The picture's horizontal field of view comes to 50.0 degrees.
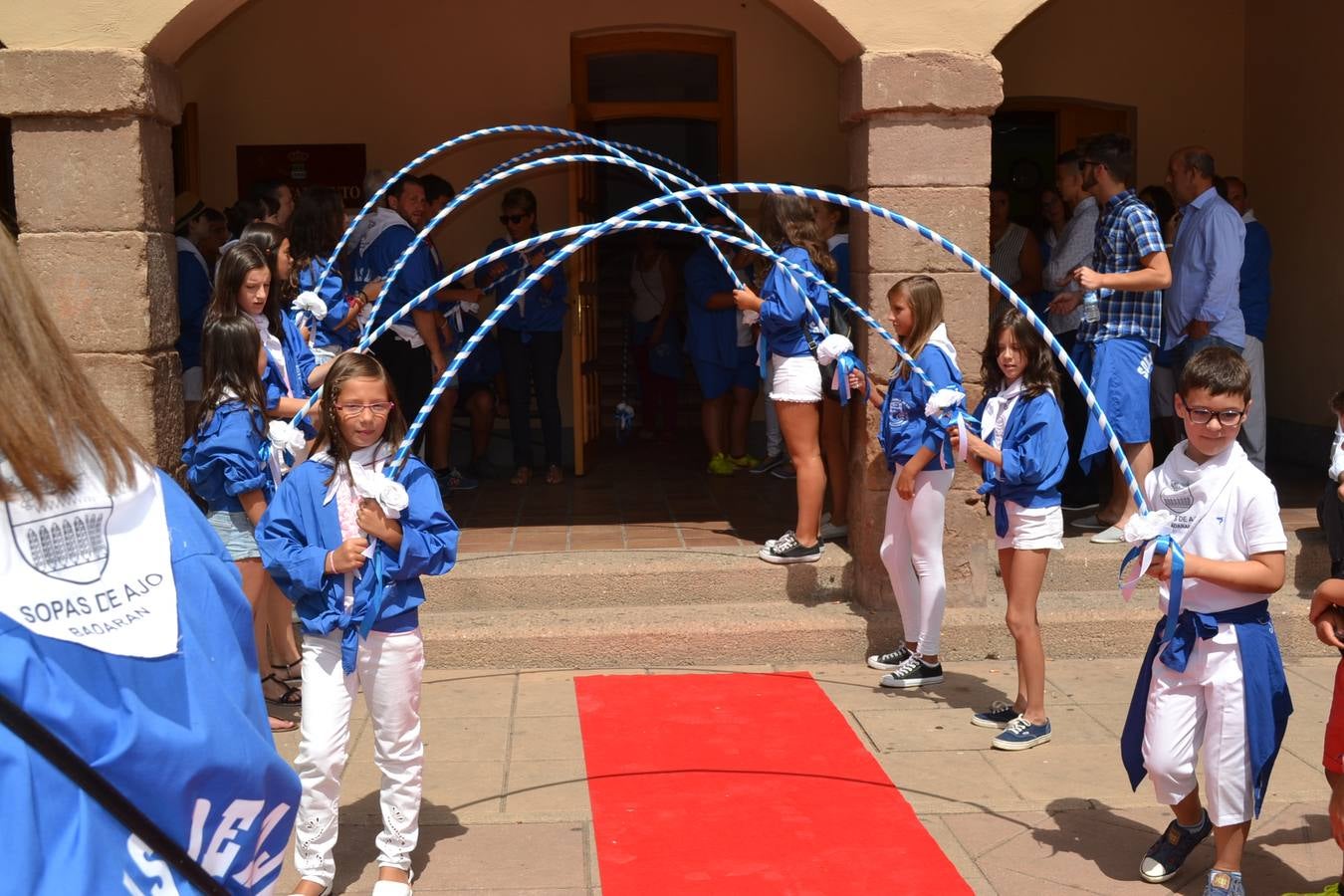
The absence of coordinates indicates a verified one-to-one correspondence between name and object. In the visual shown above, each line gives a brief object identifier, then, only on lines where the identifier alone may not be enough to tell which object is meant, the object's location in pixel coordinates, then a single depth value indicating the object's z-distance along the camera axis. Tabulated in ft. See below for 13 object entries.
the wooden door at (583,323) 31.76
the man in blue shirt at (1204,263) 24.49
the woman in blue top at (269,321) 18.98
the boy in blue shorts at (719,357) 32.89
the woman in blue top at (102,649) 5.32
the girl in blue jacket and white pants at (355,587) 13.79
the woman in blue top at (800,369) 23.72
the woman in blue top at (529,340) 31.76
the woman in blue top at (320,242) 23.34
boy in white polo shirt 13.55
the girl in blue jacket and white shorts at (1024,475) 18.06
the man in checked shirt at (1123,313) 23.20
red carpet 14.76
